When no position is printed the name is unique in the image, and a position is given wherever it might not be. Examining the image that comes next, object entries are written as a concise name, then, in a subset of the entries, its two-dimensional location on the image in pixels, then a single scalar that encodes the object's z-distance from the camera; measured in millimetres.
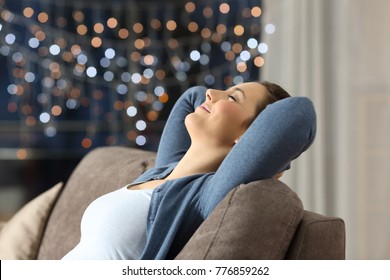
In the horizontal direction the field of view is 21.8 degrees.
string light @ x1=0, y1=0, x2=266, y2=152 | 5405
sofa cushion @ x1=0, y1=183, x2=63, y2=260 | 2914
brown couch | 1940
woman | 2097
